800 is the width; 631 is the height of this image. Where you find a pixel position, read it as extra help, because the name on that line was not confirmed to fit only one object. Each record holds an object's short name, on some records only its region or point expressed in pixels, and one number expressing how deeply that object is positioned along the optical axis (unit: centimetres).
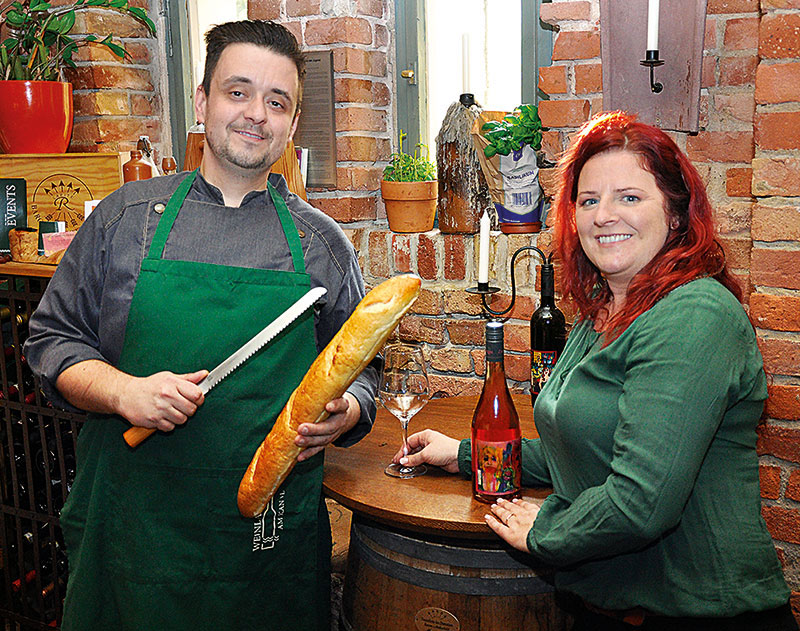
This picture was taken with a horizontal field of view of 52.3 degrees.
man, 163
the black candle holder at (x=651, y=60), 190
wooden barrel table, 153
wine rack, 234
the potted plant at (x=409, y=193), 265
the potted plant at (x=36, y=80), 271
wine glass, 172
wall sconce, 203
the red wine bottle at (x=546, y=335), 208
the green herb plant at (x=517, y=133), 239
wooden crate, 264
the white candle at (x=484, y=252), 203
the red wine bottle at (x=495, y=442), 156
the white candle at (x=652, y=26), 188
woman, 126
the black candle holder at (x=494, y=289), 208
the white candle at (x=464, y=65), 234
